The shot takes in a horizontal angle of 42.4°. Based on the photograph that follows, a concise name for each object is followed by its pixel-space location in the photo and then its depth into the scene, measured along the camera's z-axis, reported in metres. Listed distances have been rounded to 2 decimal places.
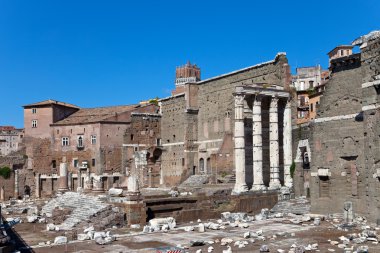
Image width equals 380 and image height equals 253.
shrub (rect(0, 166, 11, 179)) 52.53
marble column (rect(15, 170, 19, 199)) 52.62
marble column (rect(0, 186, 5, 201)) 51.66
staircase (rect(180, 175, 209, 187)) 43.20
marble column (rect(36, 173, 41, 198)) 52.86
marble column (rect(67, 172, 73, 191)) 52.15
